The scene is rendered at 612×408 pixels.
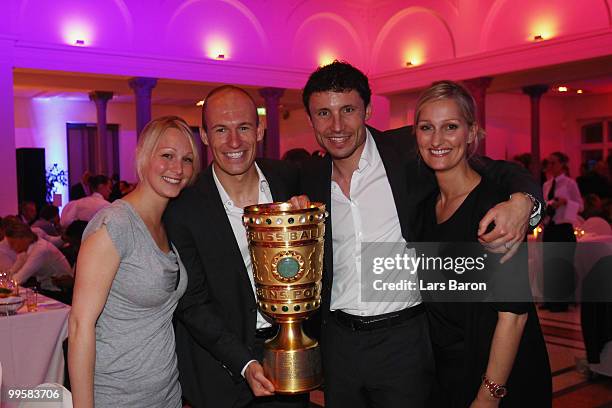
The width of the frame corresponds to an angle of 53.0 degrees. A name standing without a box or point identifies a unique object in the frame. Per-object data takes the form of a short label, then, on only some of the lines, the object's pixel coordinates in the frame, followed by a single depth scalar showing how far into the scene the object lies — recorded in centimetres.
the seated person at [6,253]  564
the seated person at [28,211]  894
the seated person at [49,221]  823
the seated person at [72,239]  620
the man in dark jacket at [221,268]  219
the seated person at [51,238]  752
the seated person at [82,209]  775
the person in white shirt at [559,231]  701
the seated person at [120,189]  1085
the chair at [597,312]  466
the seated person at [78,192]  1184
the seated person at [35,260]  546
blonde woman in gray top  195
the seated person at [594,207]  642
